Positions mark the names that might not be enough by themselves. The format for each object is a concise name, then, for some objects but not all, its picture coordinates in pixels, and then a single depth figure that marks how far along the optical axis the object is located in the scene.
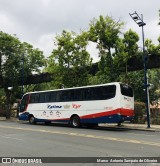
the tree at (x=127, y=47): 14.37
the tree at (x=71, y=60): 16.25
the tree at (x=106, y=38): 14.47
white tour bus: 11.68
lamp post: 12.71
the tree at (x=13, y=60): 20.99
